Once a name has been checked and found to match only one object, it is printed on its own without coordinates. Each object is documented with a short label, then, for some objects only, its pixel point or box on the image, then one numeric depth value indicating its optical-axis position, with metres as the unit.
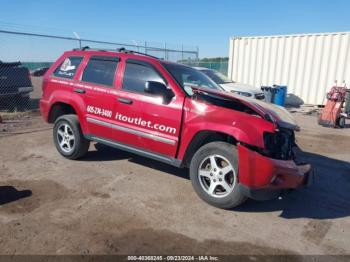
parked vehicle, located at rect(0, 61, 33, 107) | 10.27
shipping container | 13.20
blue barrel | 13.18
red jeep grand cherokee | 3.65
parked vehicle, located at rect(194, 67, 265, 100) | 11.07
